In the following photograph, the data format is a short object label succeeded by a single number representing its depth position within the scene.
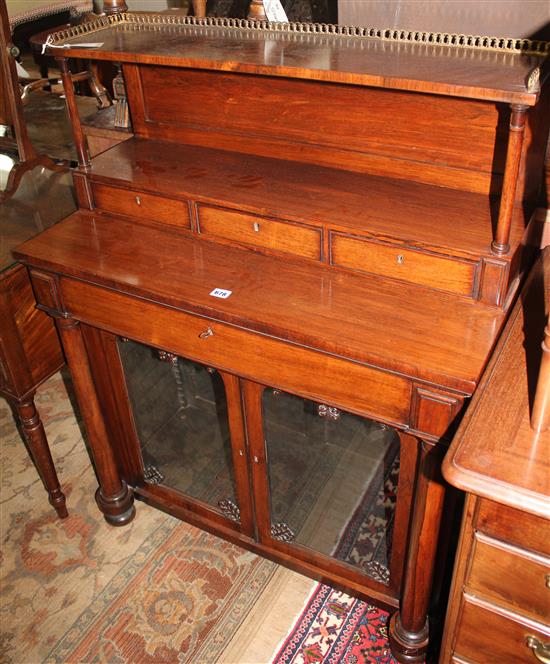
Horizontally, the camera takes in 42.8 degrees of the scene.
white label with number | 1.45
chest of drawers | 1.04
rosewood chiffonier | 1.32
